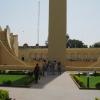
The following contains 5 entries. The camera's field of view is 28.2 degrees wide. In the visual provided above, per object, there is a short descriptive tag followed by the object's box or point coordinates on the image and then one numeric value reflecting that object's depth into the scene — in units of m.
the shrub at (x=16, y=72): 14.23
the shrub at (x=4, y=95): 5.10
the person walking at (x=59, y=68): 13.92
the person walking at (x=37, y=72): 9.81
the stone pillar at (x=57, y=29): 15.69
